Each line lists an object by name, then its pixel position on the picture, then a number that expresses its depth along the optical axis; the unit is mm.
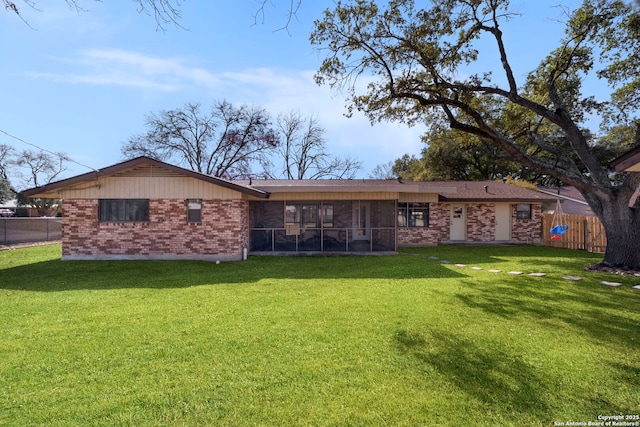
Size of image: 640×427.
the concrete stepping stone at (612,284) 7727
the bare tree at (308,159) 33094
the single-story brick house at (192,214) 11719
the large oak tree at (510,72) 9680
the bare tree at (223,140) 30703
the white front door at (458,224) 17250
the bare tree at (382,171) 39594
